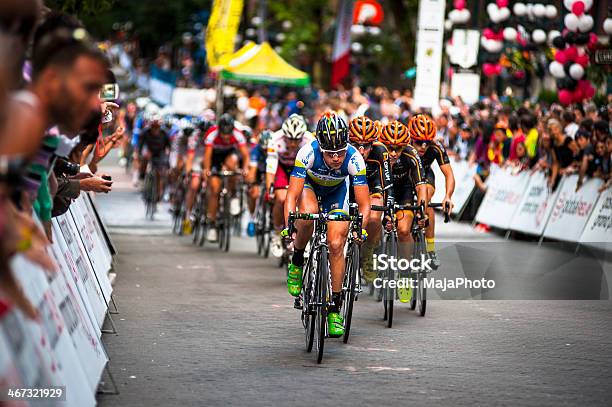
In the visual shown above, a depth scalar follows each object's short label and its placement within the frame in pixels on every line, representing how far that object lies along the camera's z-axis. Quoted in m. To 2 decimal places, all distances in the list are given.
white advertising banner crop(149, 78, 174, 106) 52.00
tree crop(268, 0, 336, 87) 58.16
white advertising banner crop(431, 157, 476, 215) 26.06
